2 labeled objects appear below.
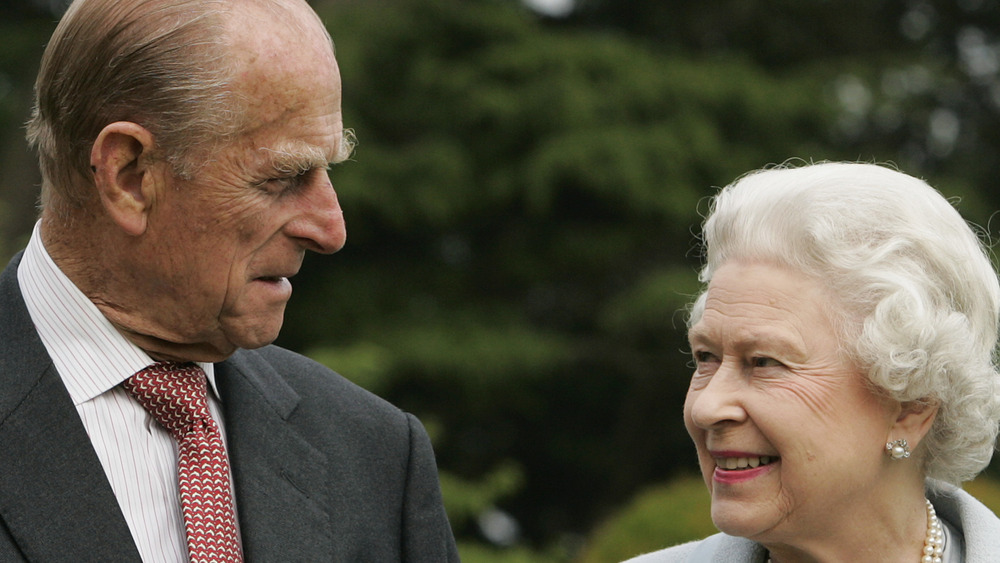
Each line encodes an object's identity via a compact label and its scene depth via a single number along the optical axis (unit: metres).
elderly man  4.69
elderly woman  5.07
